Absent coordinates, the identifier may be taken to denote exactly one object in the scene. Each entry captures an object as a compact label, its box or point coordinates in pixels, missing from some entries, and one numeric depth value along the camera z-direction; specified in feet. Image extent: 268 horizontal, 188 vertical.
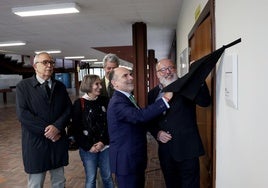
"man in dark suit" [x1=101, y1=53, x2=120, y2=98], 6.51
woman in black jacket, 5.81
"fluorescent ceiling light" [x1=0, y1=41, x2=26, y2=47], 20.60
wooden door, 5.06
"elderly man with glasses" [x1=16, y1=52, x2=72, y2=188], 5.58
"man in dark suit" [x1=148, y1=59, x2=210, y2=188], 4.49
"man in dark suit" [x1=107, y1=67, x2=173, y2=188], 4.60
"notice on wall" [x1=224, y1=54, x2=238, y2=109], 3.39
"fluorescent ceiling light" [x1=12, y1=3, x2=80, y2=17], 10.23
